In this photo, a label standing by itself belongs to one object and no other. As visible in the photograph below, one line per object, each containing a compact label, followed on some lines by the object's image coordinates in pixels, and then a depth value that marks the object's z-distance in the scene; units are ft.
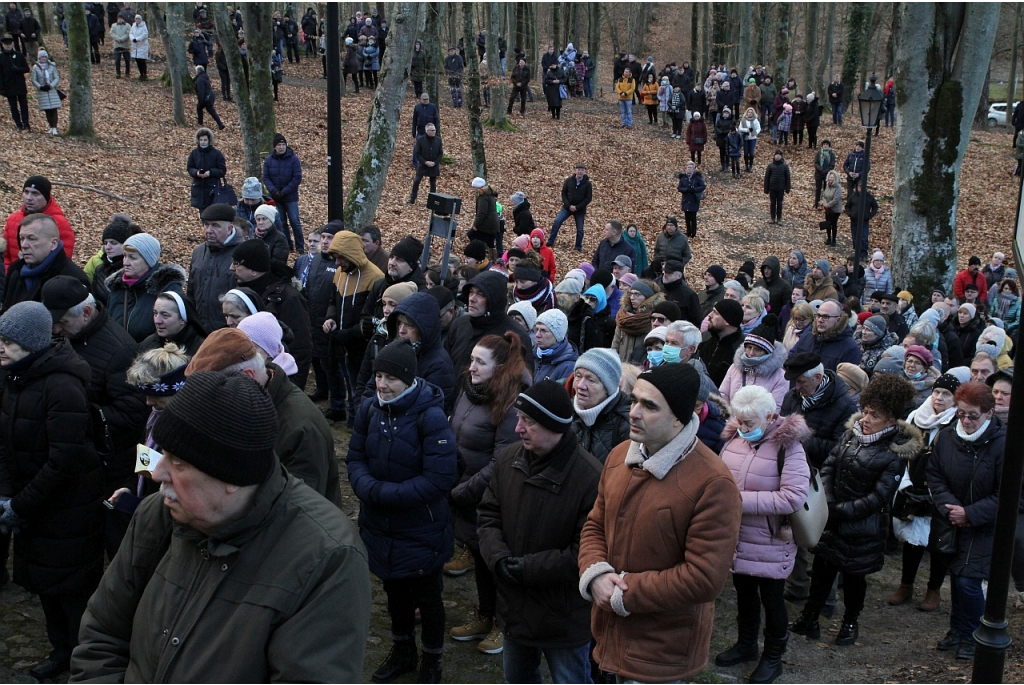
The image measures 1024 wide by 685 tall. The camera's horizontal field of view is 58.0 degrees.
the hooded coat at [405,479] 16.24
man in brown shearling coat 12.34
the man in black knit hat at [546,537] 14.35
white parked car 128.57
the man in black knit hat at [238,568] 7.55
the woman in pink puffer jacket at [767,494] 17.53
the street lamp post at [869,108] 52.85
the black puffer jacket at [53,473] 15.62
